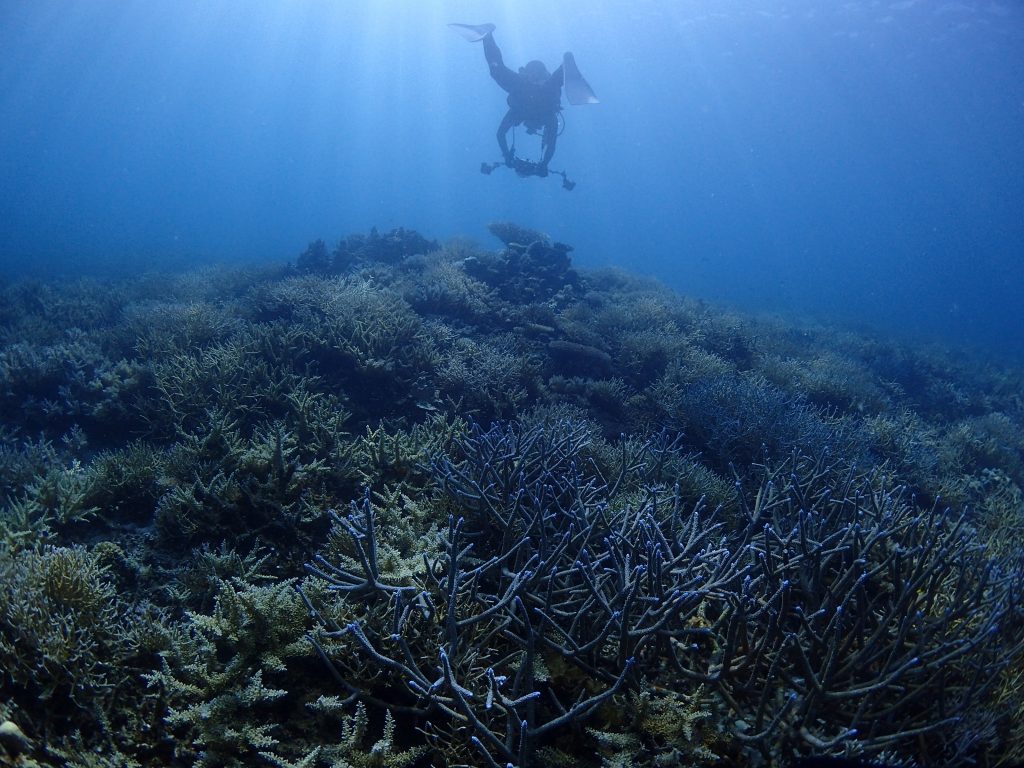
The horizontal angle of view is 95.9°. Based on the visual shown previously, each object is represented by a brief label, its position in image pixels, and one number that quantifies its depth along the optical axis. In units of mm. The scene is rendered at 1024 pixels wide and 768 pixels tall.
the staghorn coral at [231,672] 2143
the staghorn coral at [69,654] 2207
